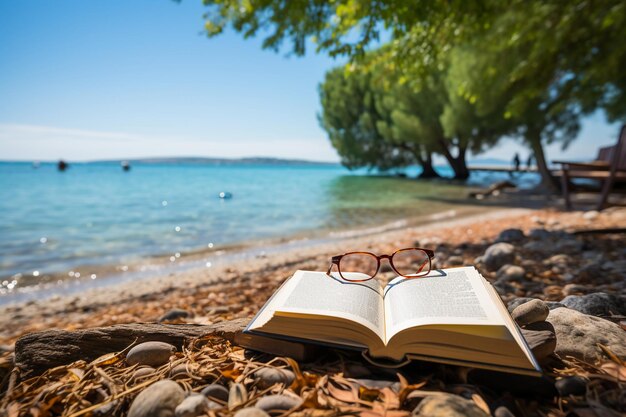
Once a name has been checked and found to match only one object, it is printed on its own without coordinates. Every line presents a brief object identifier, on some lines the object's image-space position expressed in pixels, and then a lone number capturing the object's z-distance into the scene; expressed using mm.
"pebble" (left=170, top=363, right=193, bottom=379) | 408
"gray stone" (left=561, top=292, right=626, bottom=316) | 572
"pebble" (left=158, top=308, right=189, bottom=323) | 867
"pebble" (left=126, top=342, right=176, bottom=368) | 442
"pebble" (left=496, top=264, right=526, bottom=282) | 943
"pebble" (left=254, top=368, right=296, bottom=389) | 387
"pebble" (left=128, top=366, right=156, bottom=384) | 404
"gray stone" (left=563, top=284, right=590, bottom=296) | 792
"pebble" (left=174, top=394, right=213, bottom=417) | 334
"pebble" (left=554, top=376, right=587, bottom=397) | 356
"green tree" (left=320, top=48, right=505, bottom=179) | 16268
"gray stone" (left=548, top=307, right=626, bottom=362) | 425
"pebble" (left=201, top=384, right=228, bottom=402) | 370
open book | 361
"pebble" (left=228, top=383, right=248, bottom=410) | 352
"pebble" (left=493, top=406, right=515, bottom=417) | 321
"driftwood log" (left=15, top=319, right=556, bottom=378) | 430
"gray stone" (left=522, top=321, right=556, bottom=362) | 394
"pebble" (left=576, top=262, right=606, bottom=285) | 885
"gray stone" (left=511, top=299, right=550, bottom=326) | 457
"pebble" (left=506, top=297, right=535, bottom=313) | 554
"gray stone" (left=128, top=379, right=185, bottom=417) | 338
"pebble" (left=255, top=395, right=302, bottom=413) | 343
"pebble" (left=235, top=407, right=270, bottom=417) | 321
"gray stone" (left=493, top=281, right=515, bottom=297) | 857
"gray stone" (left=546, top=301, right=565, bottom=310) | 558
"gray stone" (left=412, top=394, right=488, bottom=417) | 304
